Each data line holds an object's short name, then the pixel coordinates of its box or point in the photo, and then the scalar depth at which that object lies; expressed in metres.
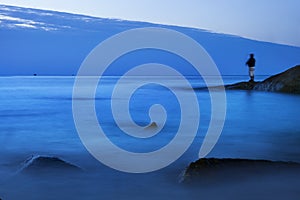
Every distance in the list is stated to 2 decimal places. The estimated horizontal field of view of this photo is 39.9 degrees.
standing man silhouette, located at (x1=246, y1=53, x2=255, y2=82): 24.42
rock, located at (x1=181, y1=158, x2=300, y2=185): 5.10
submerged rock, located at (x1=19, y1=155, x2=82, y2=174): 5.66
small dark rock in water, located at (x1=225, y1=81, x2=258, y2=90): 24.11
